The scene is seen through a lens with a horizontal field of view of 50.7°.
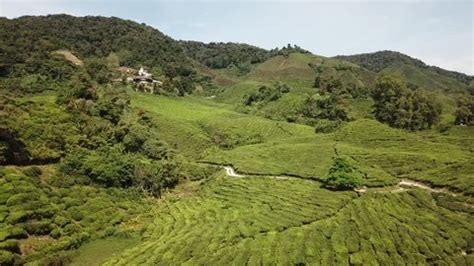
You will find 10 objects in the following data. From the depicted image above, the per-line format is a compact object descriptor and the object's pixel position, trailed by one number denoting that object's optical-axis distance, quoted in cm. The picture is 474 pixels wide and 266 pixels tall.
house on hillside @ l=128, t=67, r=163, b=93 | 14600
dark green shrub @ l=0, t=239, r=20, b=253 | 5203
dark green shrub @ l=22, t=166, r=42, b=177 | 6881
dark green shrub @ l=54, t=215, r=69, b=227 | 6115
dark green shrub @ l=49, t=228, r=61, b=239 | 5906
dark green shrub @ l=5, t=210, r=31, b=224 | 5744
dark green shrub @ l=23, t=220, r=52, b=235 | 5803
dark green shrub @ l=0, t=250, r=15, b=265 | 5044
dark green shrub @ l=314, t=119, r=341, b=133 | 12028
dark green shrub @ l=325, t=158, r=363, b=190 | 7403
